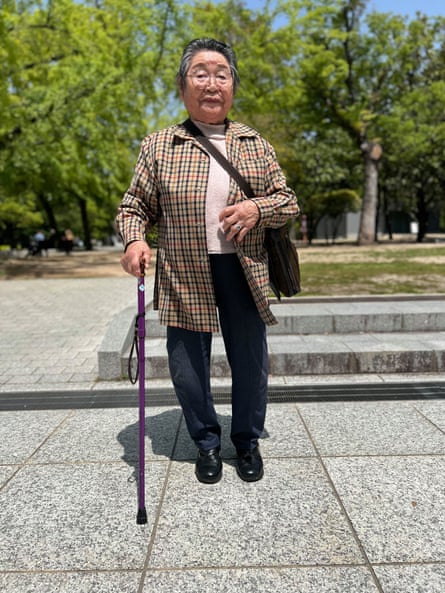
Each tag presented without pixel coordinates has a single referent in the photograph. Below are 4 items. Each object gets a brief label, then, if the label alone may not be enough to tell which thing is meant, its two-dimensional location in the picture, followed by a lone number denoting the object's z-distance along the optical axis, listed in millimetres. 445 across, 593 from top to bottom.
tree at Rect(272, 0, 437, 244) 22906
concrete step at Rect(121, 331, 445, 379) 4535
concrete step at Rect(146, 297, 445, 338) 5484
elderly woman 2414
